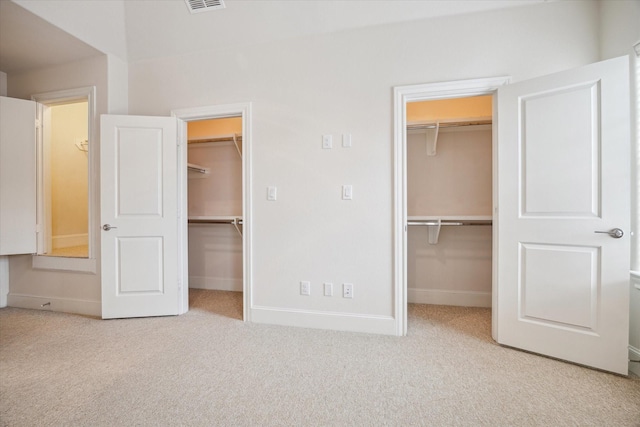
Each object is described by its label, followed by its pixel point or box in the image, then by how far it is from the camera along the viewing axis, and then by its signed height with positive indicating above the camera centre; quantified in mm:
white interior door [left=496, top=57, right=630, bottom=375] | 1838 -23
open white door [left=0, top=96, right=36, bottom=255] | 3035 +372
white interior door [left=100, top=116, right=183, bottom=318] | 2873 -47
